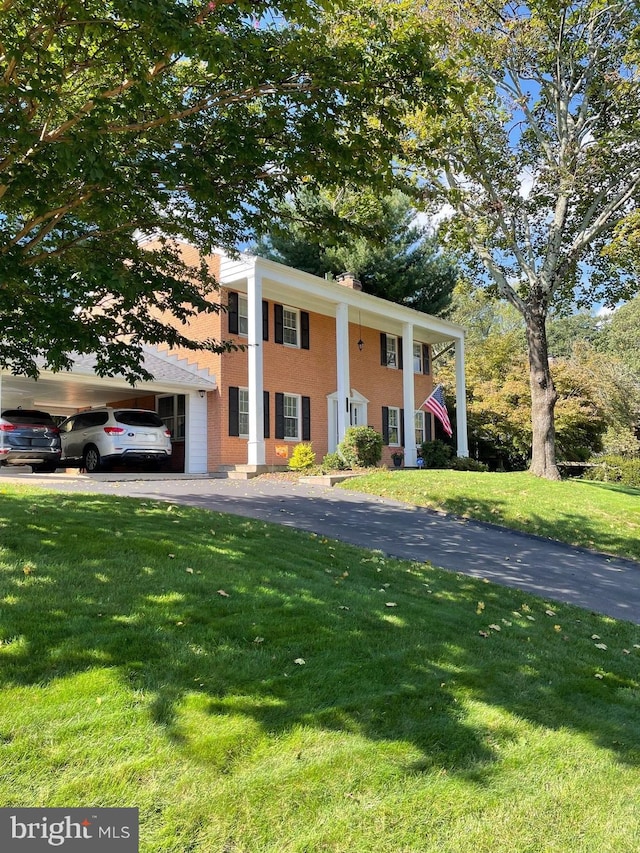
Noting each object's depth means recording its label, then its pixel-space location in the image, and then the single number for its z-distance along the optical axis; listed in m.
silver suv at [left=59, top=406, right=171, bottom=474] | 14.77
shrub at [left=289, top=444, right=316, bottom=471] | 16.92
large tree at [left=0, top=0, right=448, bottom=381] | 4.74
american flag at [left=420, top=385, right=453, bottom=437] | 21.11
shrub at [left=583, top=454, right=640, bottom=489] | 22.22
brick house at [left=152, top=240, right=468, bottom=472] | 18.20
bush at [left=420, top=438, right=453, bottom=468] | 22.66
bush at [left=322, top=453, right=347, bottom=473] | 16.86
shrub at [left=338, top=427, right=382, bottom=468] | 17.12
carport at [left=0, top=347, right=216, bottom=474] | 16.66
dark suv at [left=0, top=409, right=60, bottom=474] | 14.57
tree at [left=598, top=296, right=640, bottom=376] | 46.66
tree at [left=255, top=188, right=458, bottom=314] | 27.20
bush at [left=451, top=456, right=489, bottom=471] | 22.86
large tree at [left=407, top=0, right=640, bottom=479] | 14.35
